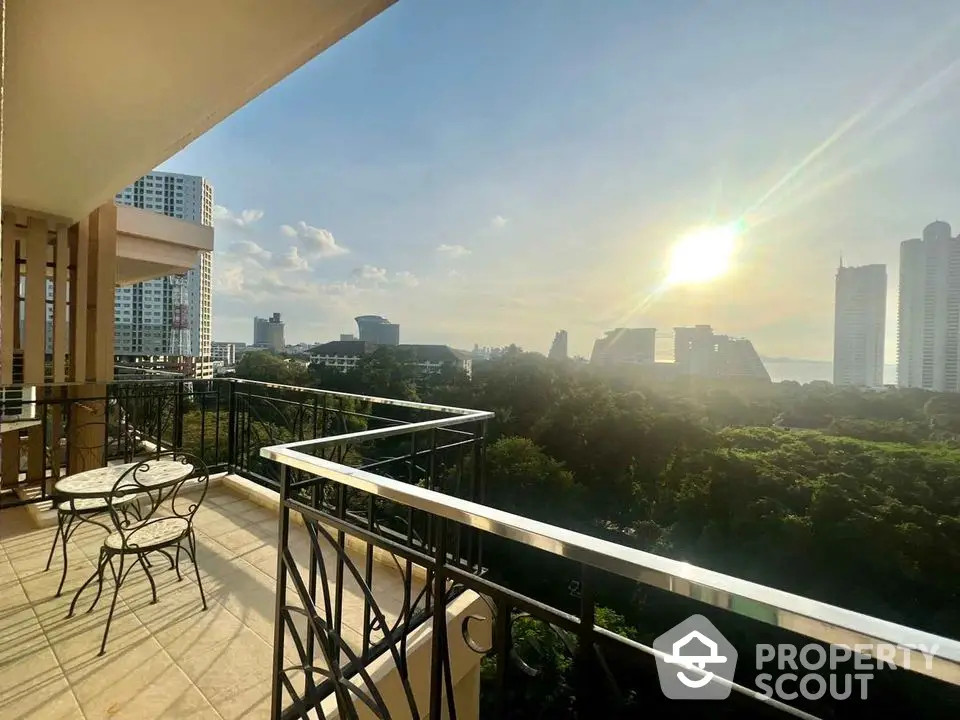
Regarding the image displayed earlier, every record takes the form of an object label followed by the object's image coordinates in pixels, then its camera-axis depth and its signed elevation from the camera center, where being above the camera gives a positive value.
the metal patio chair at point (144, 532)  2.02 -0.93
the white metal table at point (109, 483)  2.11 -0.71
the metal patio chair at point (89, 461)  2.25 -0.95
